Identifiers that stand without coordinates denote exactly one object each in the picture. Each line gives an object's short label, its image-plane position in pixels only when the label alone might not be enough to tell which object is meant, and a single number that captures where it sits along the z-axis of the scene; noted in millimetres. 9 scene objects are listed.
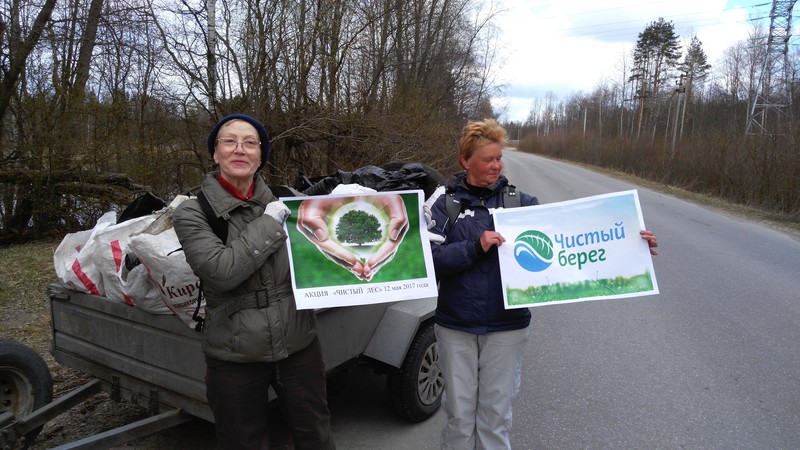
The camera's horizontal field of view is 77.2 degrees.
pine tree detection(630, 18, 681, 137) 60938
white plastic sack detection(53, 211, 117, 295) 2986
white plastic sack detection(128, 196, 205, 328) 2504
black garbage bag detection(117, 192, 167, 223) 3219
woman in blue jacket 2568
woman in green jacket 2135
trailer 2693
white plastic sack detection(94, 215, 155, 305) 2883
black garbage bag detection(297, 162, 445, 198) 3729
